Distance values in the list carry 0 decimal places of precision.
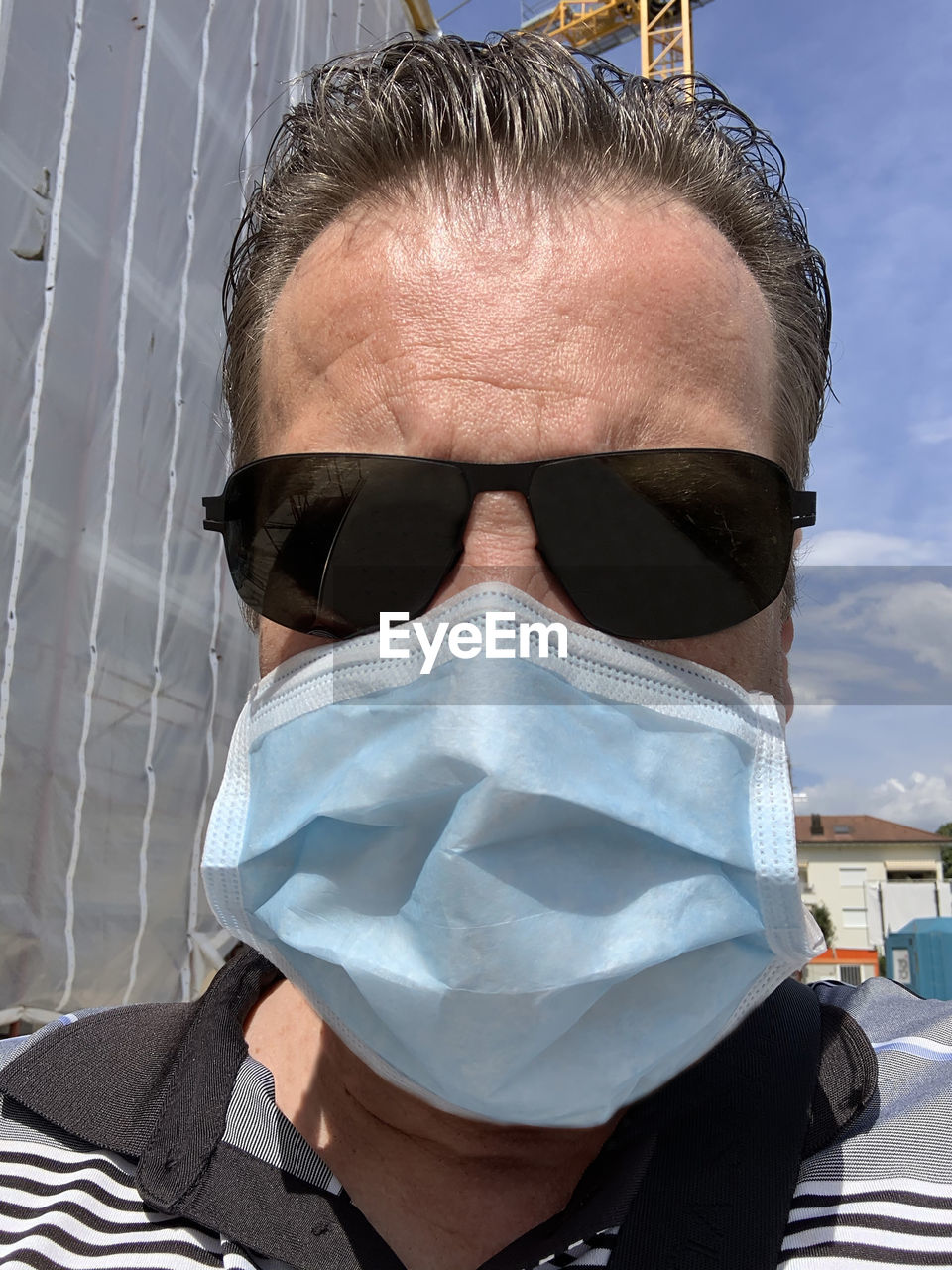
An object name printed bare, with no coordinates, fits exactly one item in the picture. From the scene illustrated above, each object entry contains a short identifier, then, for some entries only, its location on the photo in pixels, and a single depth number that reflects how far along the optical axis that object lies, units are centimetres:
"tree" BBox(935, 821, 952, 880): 3396
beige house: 3111
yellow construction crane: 1266
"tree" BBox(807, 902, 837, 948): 2662
